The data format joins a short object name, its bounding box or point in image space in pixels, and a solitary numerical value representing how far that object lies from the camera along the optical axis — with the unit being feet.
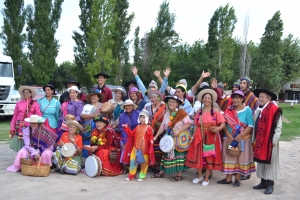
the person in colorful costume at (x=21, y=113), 21.61
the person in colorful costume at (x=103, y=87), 23.76
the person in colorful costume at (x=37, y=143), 20.15
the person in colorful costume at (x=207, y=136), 18.31
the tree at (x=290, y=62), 127.65
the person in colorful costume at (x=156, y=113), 20.61
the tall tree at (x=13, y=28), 82.02
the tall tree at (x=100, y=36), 86.33
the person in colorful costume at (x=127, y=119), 20.74
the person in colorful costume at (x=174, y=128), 19.07
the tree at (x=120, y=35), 99.25
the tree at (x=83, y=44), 92.68
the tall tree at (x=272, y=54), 115.03
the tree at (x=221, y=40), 110.52
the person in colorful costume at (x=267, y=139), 16.55
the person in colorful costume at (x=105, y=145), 20.20
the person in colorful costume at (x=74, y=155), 20.03
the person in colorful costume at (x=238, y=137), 17.87
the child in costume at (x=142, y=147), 19.43
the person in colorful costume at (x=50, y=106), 21.97
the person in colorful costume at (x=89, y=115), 21.46
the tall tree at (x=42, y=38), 87.35
